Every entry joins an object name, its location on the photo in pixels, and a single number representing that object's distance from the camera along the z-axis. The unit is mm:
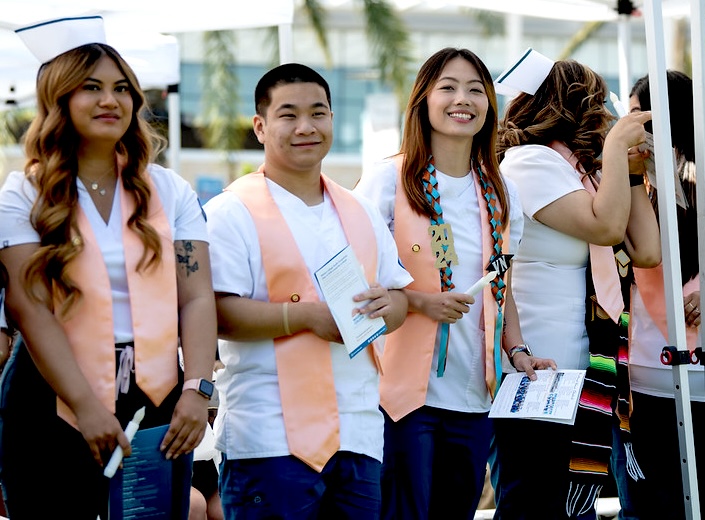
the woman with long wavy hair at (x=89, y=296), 5383
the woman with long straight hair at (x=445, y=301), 7125
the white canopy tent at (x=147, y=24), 11477
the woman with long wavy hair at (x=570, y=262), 7555
